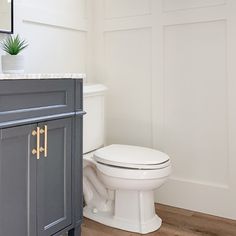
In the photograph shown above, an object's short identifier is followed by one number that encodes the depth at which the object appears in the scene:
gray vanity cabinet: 1.41
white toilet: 1.94
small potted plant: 1.71
